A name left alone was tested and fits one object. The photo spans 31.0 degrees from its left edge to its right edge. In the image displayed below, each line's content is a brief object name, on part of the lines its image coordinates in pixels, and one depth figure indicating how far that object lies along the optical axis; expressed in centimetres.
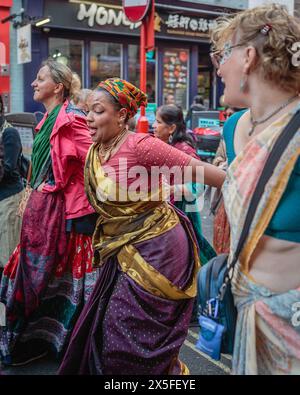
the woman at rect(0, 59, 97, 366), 339
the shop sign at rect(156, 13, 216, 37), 1464
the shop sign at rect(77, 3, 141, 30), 1302
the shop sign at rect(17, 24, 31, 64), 1115
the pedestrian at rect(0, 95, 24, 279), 394
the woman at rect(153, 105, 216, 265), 446
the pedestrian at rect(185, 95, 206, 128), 1246
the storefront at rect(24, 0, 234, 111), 1281
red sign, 789
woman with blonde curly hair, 162
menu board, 1532
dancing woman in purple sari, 256
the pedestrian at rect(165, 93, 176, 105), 1545
